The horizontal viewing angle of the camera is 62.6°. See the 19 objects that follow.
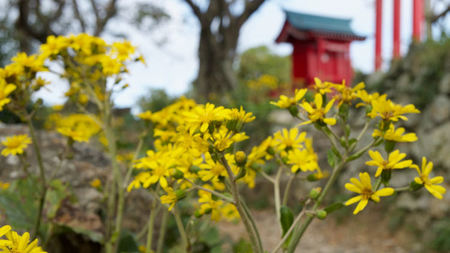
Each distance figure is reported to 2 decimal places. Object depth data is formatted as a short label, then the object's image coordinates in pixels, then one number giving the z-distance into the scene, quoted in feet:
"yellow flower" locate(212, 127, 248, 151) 2.80
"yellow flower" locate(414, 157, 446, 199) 3.05
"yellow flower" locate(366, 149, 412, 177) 3.01
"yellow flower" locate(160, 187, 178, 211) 3.13
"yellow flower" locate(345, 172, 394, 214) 2.85
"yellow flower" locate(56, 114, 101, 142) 4.96
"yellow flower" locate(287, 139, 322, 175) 3.74
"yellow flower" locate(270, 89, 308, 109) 3.62
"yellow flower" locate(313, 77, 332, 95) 3.63
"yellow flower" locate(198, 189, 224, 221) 3.78
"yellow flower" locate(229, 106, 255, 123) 2.93
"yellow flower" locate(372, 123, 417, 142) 3.28
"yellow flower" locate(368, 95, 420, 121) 3.28
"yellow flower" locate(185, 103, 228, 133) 2.81
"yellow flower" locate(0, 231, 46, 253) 2.49
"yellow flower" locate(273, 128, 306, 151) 3.87
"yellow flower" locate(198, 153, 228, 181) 3.16
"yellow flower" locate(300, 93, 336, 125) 3.29
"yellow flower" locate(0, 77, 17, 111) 3.99
